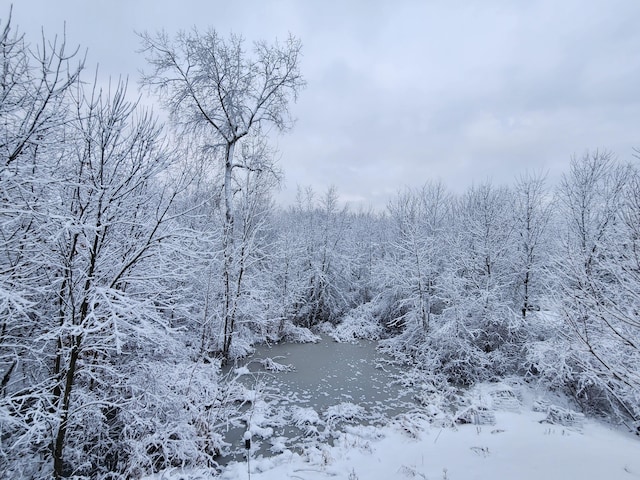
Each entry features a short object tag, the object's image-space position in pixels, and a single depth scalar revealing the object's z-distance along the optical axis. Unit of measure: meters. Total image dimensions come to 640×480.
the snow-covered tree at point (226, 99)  10.75
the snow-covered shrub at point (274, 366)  10.70
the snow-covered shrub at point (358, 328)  16.12
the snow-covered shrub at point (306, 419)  6.79
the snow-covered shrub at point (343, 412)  7.34
